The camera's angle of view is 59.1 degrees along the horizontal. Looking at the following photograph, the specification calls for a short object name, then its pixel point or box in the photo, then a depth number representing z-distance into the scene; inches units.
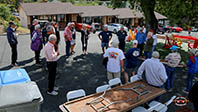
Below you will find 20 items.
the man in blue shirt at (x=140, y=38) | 380.2
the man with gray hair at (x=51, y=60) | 202.7
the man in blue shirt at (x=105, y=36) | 368.2
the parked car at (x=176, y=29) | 1370.8
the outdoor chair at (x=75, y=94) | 162.7
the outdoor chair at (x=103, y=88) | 174.7
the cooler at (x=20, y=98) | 110.0
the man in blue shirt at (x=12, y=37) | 277.0
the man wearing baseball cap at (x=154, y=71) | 180.1
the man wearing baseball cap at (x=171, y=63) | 228.8
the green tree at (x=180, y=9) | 373.7
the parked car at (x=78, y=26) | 1032.8
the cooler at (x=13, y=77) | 133.6
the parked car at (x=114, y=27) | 1029.9
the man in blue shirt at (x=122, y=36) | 382.6
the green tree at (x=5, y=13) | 906.1
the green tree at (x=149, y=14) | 436.8
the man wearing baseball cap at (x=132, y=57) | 239.5
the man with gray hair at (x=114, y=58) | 207.3
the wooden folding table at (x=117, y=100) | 138.0
